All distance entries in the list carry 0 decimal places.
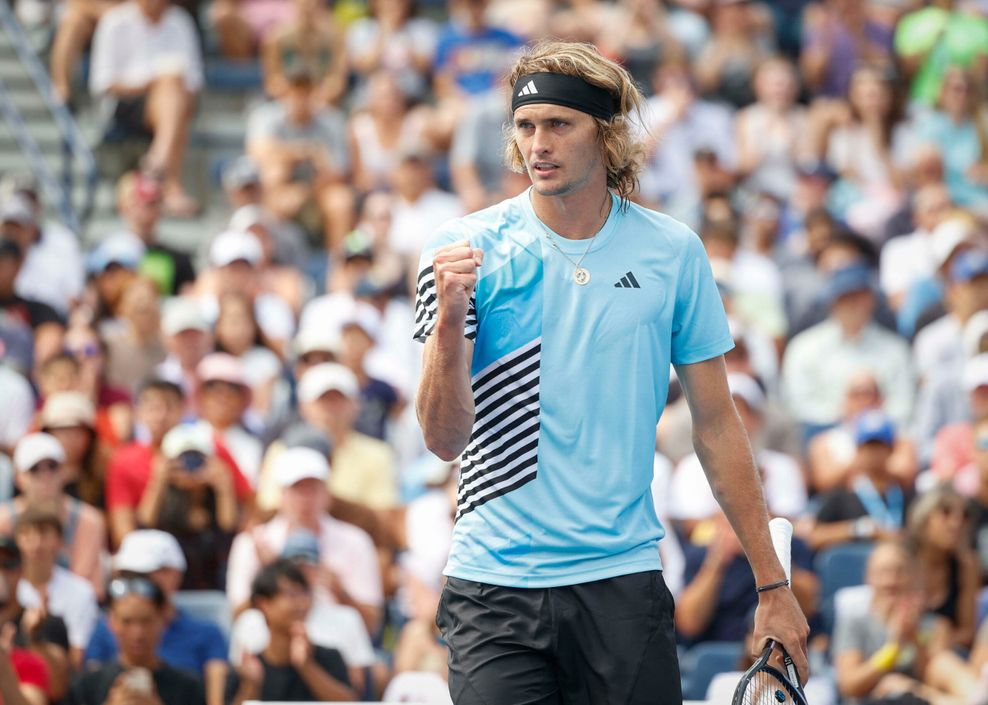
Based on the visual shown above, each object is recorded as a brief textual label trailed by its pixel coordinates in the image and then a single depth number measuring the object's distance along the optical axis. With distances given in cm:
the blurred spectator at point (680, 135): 2512
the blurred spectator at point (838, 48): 2711
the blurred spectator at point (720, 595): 1536
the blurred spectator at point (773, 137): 2525
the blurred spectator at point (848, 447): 1812
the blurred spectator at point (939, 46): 2683
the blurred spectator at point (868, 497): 1702
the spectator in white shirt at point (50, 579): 1505
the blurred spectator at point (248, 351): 1952
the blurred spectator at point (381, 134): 2456
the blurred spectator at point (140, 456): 1678
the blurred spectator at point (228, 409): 1800
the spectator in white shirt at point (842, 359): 2033
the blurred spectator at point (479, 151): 2425
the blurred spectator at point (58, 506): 1596
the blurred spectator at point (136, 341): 1944
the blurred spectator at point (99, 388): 1806
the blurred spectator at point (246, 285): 2073
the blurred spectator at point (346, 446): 1773
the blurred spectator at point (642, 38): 2653
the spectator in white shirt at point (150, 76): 2461
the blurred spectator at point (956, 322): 2005
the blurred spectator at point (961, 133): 2525
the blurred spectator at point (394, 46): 2595
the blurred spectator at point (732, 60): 2666
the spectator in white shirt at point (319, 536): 1582
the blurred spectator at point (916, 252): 2233
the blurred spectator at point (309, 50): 2577
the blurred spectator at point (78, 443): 1705
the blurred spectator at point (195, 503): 1622
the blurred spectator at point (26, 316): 1962
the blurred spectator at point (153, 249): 2212
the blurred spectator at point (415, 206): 2295
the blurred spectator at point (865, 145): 2480
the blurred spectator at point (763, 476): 1662
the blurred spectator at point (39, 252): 2144
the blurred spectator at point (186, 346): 1914
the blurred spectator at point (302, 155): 2344
